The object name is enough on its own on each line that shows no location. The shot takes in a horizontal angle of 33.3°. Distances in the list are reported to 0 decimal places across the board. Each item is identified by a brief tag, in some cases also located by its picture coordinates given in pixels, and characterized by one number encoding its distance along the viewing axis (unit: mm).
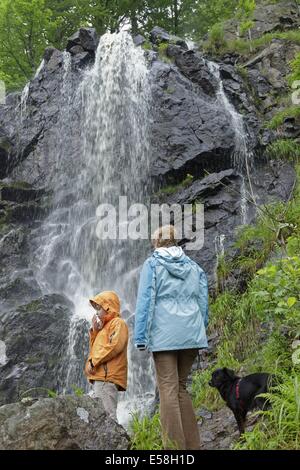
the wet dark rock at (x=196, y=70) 15344
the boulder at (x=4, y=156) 14830
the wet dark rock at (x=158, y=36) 16798
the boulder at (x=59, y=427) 3830
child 5234
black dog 4888
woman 4105
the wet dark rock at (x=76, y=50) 16578
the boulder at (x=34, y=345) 10008
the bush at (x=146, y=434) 4457
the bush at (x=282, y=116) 14406
